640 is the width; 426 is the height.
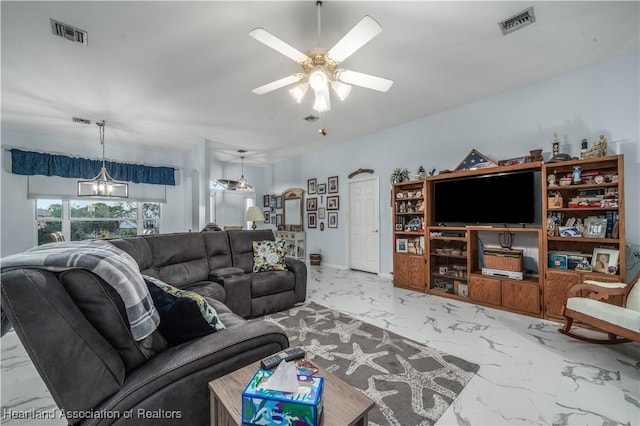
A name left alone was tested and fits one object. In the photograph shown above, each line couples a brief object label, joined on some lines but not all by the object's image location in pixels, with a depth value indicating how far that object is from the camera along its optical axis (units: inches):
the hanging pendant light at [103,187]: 177.9
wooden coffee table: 33.2
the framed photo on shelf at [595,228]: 102.1
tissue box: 31.0
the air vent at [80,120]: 160.5
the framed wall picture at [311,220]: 251.6
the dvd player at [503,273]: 121.4
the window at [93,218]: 191.6
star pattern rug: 63.1
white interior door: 199.9
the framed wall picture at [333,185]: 229.5
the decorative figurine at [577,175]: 107.1
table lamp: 205.0
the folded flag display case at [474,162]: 138.0
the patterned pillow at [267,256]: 131.6
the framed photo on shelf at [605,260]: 99.0
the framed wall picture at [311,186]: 249.8
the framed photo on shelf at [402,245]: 165.6
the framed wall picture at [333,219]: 230.8
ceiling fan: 66.6
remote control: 41.8
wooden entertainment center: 102.4
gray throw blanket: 35.7
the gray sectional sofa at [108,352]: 32.8
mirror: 267.7
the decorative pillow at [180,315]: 46.9
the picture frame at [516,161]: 125.3
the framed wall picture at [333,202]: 228.5
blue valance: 176.7
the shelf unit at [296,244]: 261.4
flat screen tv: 121.7
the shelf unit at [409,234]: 157.6
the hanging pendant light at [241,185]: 238.7
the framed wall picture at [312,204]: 250.0
